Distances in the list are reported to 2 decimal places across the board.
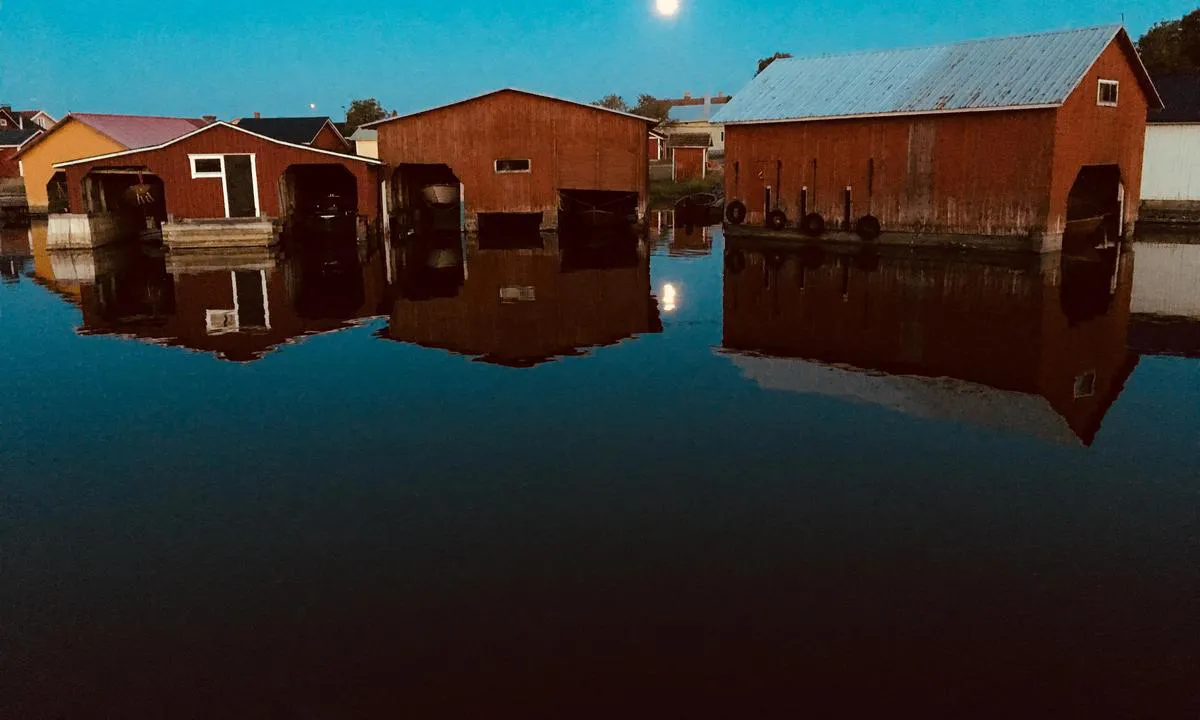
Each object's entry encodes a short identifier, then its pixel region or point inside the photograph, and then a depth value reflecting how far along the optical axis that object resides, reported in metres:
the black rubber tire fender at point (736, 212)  35.72
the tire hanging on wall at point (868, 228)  31.61
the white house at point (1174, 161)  39.50
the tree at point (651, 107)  116.39
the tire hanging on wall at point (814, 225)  33.06
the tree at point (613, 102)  134.21
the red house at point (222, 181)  34.41
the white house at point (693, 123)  88.19
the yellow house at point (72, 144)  54.56
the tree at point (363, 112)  106.25
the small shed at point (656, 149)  79.00
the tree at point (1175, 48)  58.59
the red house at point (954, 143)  27.84
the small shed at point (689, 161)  71.50
